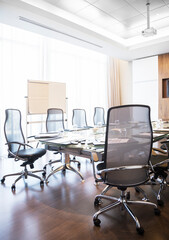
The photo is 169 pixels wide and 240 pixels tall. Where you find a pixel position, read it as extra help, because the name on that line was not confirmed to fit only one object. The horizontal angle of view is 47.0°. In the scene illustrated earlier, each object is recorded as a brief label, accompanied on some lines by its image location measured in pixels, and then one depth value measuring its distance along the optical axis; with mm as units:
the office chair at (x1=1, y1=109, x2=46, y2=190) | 2816
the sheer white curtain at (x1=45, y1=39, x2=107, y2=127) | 5883
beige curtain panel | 7617
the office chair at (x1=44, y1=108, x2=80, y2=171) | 3961
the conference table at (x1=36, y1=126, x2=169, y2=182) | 2234
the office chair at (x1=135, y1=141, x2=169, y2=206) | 2246
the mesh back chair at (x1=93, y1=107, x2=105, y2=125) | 5637
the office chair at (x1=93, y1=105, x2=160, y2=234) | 1712
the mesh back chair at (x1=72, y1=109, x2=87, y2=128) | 5156
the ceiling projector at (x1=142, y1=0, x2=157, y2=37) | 4216
